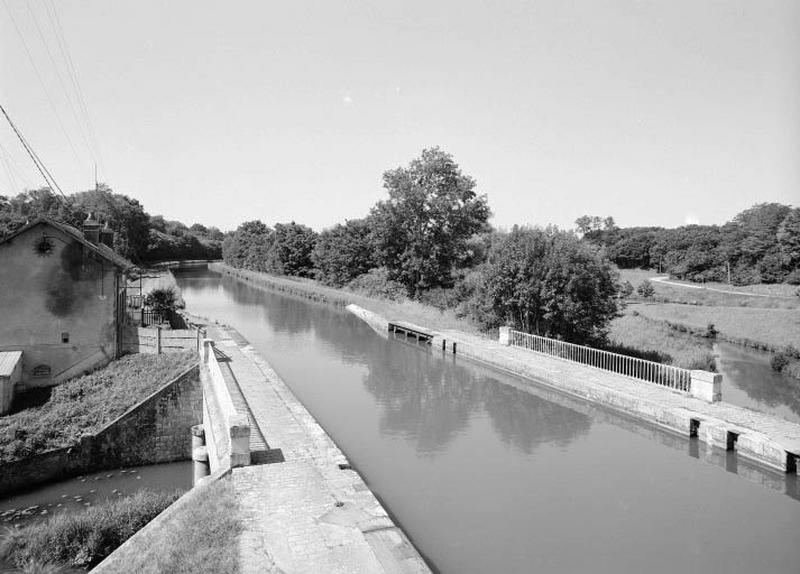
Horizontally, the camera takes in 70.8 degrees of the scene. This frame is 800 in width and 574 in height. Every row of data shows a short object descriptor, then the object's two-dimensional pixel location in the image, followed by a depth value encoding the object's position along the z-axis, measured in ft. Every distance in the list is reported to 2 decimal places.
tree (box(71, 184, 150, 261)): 220.84
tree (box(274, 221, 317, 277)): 223.30
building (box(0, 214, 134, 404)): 61.31
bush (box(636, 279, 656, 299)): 167.73
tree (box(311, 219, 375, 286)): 180.34
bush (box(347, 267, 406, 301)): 145.18
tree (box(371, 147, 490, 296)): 137.69
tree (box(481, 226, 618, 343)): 72.13
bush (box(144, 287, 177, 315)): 85.34
